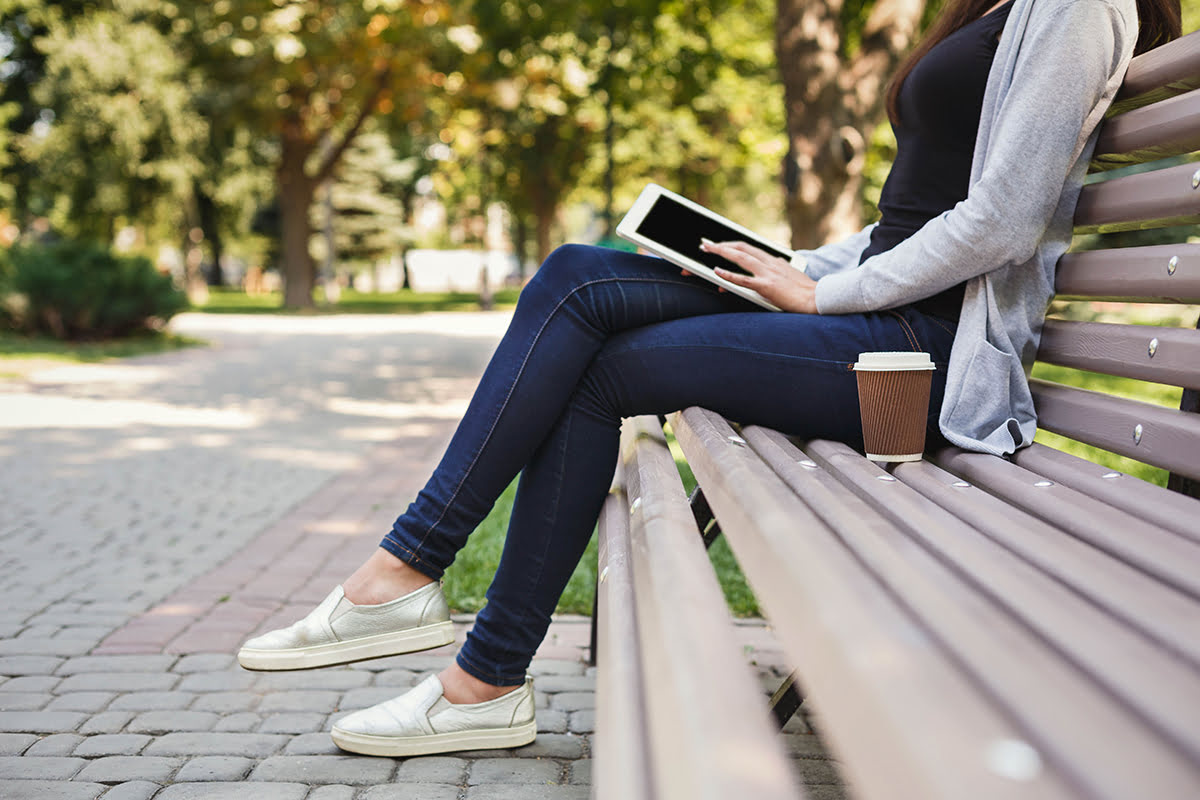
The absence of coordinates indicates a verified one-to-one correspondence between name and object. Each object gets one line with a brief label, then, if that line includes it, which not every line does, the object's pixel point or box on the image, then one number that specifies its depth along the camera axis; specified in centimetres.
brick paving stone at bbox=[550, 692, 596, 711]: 276
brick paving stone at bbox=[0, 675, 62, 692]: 284
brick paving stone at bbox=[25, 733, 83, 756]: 243
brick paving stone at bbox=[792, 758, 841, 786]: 235
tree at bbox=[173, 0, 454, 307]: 1667
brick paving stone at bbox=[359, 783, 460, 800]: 221
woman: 203
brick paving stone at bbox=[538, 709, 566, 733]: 261
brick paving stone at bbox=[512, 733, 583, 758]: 245
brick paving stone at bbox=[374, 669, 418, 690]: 293
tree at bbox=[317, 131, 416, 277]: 4447
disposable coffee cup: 193
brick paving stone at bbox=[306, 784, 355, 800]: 221
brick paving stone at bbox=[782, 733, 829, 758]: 248
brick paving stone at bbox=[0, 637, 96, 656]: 313
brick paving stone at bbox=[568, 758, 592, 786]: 231
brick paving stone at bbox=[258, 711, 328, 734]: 260
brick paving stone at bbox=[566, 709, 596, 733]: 262
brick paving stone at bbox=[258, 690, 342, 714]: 274
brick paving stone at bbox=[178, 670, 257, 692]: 286
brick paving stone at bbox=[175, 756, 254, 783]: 231
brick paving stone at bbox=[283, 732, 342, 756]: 245
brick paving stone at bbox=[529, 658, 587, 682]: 303
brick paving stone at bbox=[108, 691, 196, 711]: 271
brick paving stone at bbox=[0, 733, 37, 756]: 244
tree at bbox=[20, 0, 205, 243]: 2628
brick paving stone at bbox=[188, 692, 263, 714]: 272
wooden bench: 71
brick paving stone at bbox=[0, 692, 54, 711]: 270
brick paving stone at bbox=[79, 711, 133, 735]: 257
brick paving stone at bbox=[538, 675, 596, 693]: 289
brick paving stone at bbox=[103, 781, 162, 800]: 220
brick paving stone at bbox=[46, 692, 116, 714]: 271
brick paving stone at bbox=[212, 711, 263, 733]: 259
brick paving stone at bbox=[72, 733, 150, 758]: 243
